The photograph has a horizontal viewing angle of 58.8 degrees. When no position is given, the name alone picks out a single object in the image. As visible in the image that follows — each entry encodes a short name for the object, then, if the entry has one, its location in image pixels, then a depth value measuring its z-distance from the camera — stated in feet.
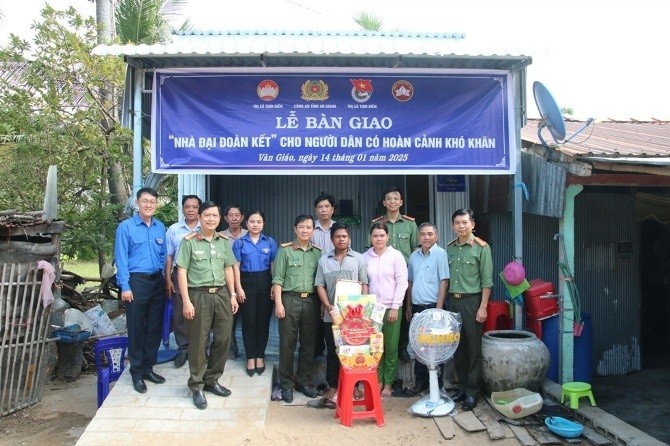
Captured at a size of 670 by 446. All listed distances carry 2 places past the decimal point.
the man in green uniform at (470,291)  18.04
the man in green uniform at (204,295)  16.79
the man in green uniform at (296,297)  17.98
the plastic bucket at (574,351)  19.80
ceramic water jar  18.13
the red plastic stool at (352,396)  16.62
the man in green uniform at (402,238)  19.83
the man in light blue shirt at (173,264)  18.89
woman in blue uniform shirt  18.61
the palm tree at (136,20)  36.81
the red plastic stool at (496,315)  20.65
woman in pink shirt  18.04
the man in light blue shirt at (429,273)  18.48
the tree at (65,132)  30.66
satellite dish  18.88
